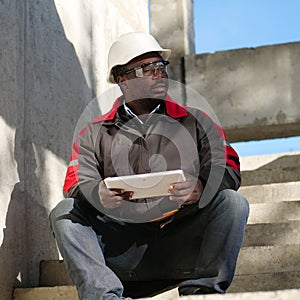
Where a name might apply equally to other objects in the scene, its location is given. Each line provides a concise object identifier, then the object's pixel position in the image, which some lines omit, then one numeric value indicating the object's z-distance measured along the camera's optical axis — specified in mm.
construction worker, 4098
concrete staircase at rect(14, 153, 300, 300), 4818
